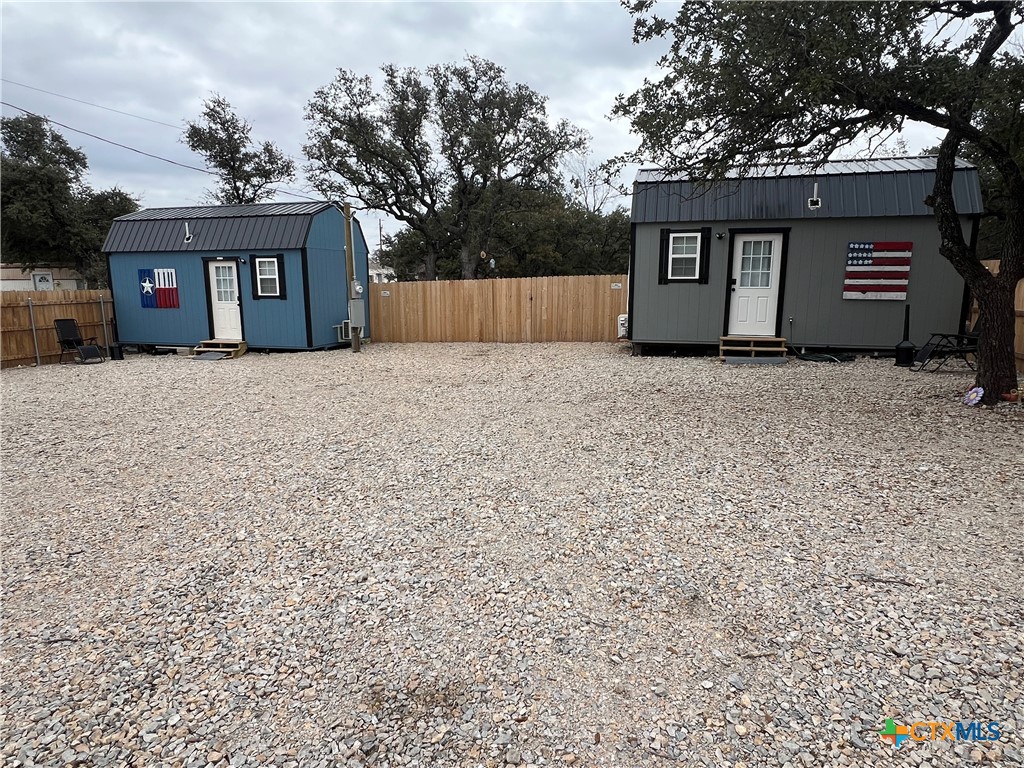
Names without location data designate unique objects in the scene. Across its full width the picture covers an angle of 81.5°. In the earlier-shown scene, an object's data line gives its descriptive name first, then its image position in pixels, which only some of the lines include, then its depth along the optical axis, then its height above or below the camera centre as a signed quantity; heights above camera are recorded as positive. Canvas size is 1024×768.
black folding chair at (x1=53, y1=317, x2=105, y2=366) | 11.77 -0.98
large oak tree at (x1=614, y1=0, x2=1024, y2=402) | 4.97 +1.80
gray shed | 9.69 +0.60
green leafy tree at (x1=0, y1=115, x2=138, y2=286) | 22.50 +3.55
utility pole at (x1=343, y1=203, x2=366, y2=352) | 12.93 +0.06
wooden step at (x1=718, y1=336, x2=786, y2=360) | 10.13 -0.91
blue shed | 12.48 +0.39
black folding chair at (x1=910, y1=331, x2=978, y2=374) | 8.52 -0.83
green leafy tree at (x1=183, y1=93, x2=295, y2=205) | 21.72 +5.14
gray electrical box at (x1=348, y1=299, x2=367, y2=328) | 12.94 -0.42
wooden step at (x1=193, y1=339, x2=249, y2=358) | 12.83 -1.13
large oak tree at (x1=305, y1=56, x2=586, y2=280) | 19.33 +5.02
